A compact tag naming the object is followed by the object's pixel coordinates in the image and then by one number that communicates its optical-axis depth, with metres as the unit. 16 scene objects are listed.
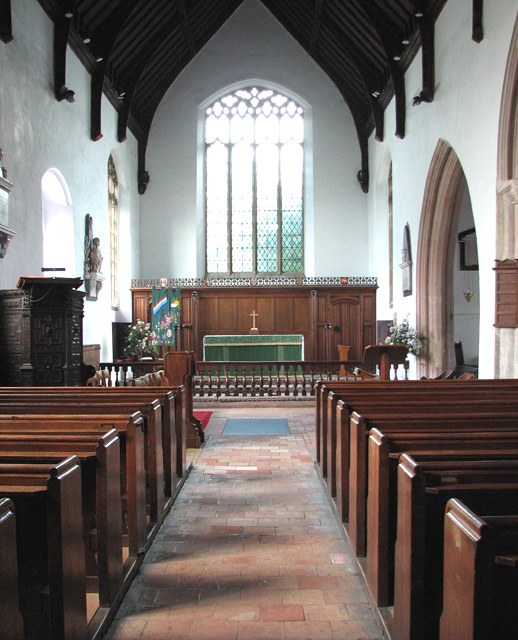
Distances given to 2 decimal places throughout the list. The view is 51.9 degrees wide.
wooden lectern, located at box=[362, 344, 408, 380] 6.27
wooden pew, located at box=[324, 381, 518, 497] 3.23
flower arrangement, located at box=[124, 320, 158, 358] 10.82
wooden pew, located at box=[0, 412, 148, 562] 2.47
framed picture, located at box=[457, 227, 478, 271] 11.16
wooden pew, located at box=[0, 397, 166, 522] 2.96
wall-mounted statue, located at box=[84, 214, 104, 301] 9.36
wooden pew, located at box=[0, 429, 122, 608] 2.02
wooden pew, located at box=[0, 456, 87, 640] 1.56
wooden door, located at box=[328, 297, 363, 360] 12.62
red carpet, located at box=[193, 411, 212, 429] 6.42
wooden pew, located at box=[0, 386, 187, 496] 3.44
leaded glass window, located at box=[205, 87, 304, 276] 14.06
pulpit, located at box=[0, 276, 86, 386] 5.77
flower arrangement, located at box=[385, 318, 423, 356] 9.27
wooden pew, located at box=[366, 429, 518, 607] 1.97
